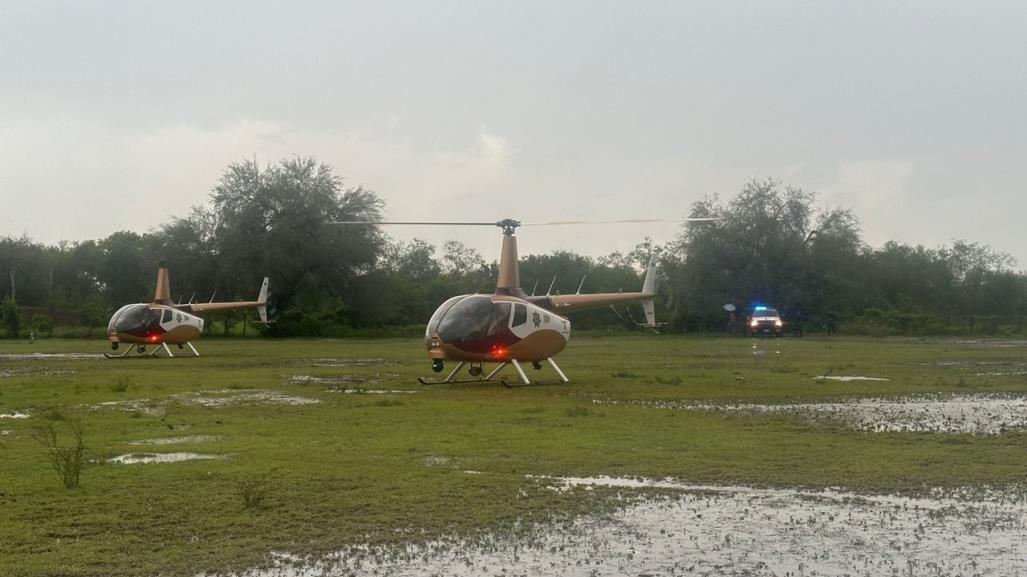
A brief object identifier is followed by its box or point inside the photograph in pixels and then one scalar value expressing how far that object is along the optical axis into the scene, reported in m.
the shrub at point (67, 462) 11.47
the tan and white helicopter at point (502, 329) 26.56
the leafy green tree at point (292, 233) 72.81
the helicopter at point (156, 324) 45.66
